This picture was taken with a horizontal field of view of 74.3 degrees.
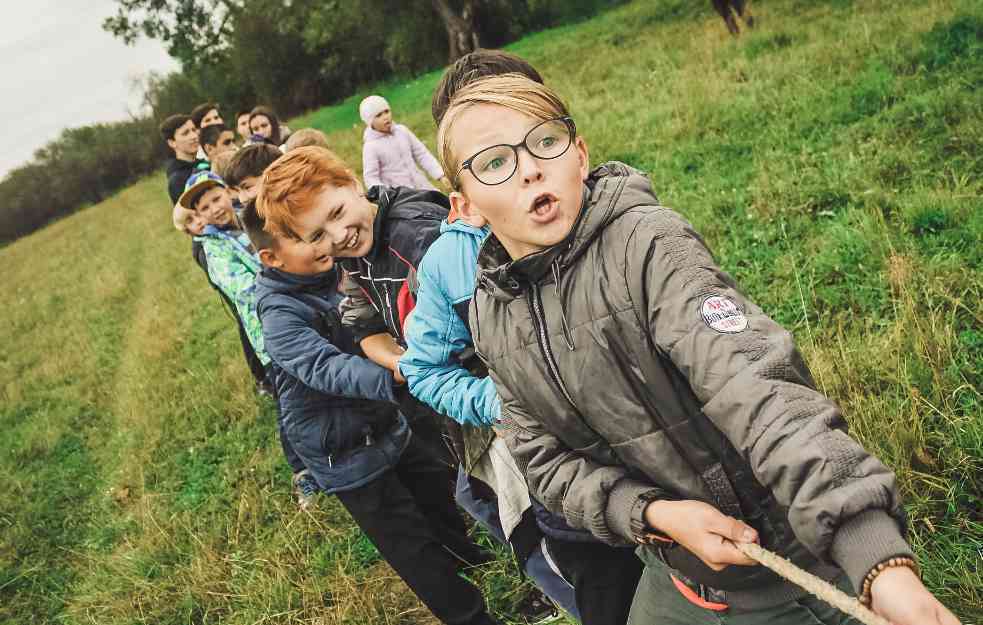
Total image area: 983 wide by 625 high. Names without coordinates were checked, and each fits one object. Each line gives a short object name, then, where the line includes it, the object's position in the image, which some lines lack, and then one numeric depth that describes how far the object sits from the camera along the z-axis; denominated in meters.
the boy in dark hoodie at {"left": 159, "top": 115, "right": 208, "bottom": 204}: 6.42
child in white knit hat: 5.91
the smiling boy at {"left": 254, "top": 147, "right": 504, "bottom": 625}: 2.48
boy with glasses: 0.98
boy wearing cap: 4.07
